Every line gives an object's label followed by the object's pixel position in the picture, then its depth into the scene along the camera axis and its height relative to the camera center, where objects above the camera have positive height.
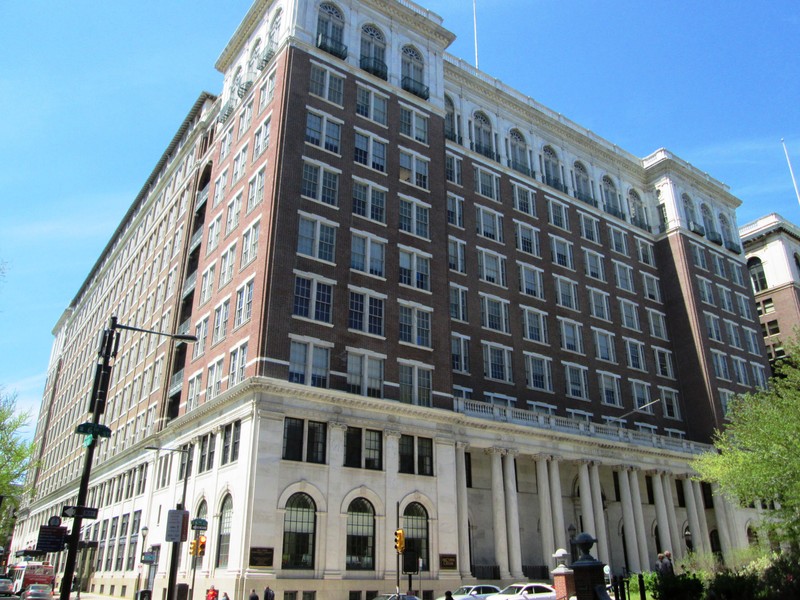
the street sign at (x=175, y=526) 29.67 +2.48
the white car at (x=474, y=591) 33.98 -0.34
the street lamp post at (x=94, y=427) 20.55 +4.87
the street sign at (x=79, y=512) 21.44 +2.26
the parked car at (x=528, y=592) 33.27 -0.39
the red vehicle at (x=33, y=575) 54.58 +0.99
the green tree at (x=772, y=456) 34.56 +6.44
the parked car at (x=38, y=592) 40.03 -0.22
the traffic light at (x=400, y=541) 30.57 +1.82
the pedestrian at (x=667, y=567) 24.84 +0.55
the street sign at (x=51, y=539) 23.72 +1.61
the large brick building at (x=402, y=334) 38.75 +17.75
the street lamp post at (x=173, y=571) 29.61 +0.68
